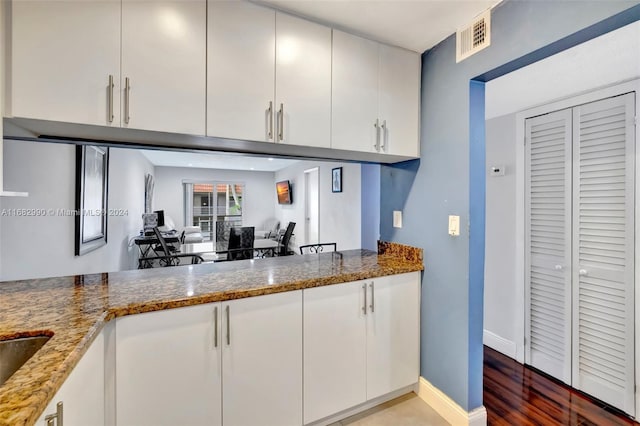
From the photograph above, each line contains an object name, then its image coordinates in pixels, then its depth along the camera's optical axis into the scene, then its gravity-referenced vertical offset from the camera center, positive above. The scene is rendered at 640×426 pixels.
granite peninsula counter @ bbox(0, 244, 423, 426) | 0.70 -0.37
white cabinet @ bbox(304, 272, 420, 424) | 1.56 -0.77
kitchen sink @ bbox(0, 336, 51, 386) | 0.93 -0.47
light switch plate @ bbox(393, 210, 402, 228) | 2.17 -0.05
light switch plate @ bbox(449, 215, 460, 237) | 1.72 -0.08
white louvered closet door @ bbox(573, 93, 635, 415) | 1.83 -0.25
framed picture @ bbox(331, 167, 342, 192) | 4.53 +0.51
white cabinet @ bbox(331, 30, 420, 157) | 1.69 +0.72
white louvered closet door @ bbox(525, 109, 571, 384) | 2.14 -0.25
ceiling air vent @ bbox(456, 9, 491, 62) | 1.55 +0.99
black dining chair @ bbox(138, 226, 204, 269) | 3.47 -0.71
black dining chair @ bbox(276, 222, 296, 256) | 4.70 -0.49
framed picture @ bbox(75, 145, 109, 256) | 2.28 +0.11
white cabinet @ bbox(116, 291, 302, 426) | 1.17 -0.69
